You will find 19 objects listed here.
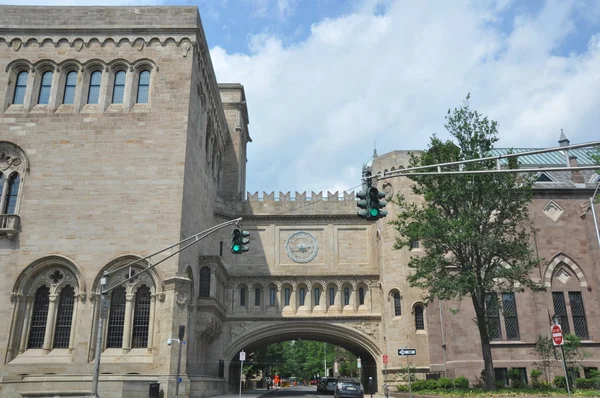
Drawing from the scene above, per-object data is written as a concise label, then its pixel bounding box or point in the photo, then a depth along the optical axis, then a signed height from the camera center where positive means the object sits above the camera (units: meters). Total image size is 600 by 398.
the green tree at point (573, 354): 29.61 +0.87
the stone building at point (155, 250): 27.02 +7.58
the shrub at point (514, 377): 31.34 -0.38
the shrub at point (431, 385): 31.17 -0.75
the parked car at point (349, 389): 29.52 -0.87
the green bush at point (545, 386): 26.67 -0.80
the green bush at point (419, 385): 31.31 -0.75
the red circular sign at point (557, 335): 18.61 +1.16
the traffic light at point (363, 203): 13.97 +4.27
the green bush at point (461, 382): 29.89 -0.59
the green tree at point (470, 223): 26.53 +7.21
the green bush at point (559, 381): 30.39 -0.65
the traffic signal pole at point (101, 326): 18.62 +1.74
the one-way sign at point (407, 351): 25.80 +0.96
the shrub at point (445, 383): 30.26 -0.64
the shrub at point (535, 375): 30.06 -0.28
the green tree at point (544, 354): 31.33 +0.93
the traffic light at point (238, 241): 17.45 +4.19
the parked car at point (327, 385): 44.06 -0.95
